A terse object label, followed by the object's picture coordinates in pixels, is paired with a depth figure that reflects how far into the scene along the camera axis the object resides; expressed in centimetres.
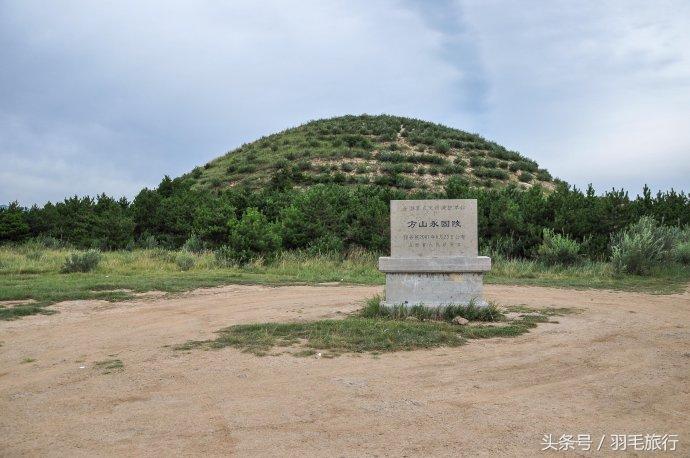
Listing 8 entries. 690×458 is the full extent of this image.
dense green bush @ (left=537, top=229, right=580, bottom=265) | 1803
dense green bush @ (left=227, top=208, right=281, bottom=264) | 1847
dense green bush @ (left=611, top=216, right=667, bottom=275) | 1664
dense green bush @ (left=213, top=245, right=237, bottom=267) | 1831
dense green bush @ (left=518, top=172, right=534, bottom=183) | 4089
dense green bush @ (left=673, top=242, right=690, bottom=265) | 1795
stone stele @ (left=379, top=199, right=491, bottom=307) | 939
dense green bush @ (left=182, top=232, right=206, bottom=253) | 2157
